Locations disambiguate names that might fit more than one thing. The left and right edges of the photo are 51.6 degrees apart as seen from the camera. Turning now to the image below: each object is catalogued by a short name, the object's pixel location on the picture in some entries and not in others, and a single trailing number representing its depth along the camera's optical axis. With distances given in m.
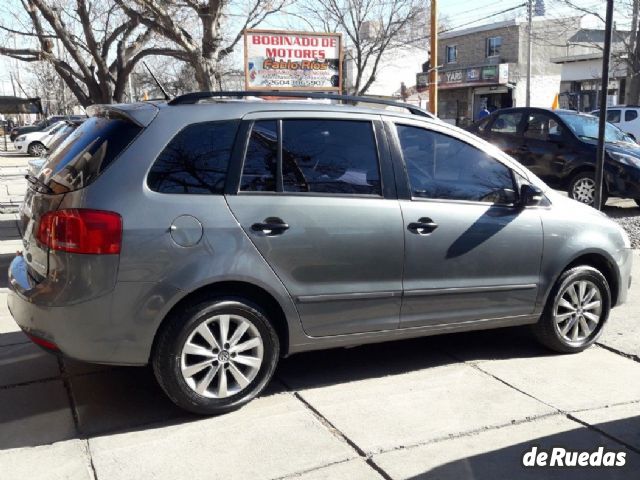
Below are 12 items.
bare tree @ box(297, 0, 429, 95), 33.88
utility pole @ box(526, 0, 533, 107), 34.26
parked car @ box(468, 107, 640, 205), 10.65
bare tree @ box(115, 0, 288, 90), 10.24
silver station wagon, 3.44
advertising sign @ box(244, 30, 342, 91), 11.09
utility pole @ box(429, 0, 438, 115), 12.64
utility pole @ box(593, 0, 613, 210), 7.94
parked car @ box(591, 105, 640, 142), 19.83
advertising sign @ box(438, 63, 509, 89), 38.62
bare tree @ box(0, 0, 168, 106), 15.95
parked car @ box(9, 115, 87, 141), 33.47
